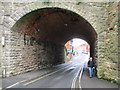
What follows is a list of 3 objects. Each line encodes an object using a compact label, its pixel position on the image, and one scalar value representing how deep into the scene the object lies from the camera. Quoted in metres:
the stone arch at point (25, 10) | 13.47
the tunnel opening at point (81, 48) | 122.44
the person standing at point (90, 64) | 13.61
